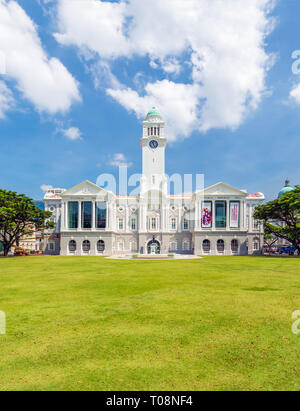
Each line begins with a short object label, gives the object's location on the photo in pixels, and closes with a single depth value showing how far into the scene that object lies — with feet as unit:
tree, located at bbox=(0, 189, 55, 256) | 150.71
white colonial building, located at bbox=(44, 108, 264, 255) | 194.49
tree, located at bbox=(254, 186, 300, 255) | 154.30
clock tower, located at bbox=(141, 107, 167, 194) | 219.82
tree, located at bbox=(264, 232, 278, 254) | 190.00
